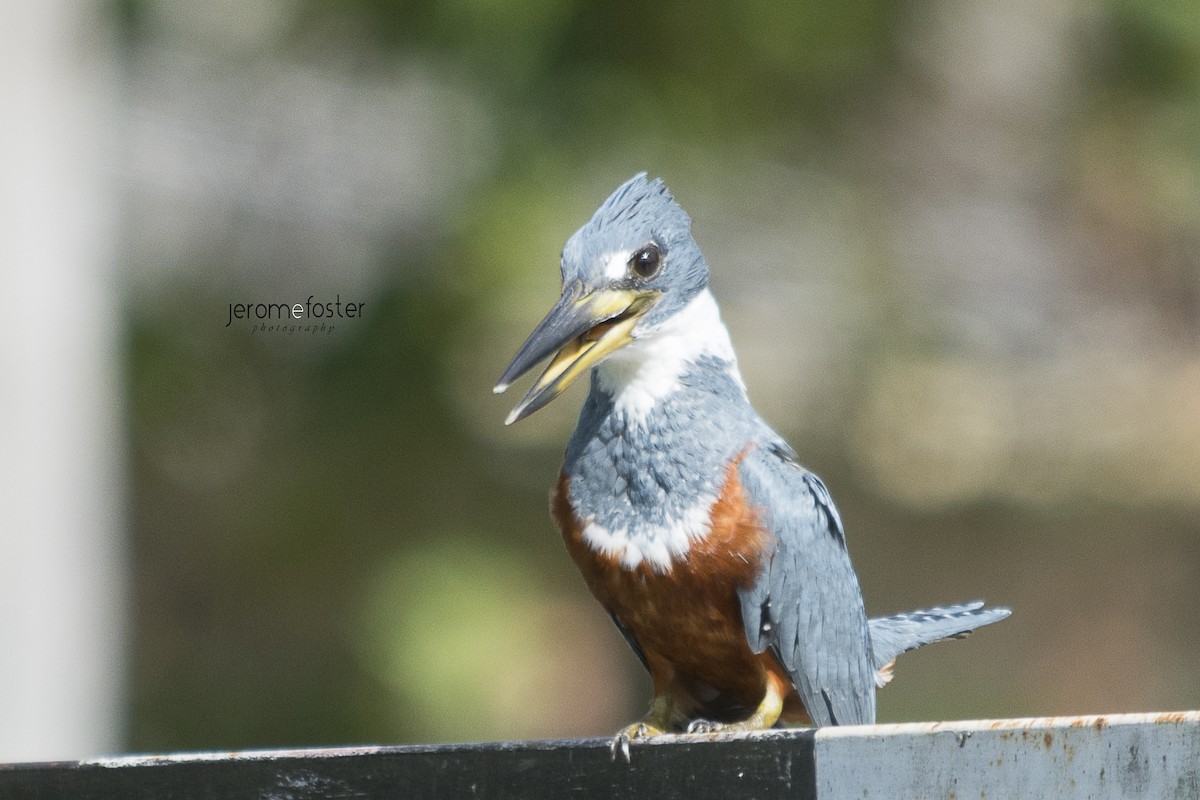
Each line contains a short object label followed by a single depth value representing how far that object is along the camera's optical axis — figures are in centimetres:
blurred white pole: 1191
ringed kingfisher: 543
